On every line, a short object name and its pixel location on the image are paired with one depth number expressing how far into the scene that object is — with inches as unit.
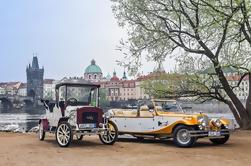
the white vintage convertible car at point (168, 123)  425.6
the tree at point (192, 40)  624.6
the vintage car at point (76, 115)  421.8
